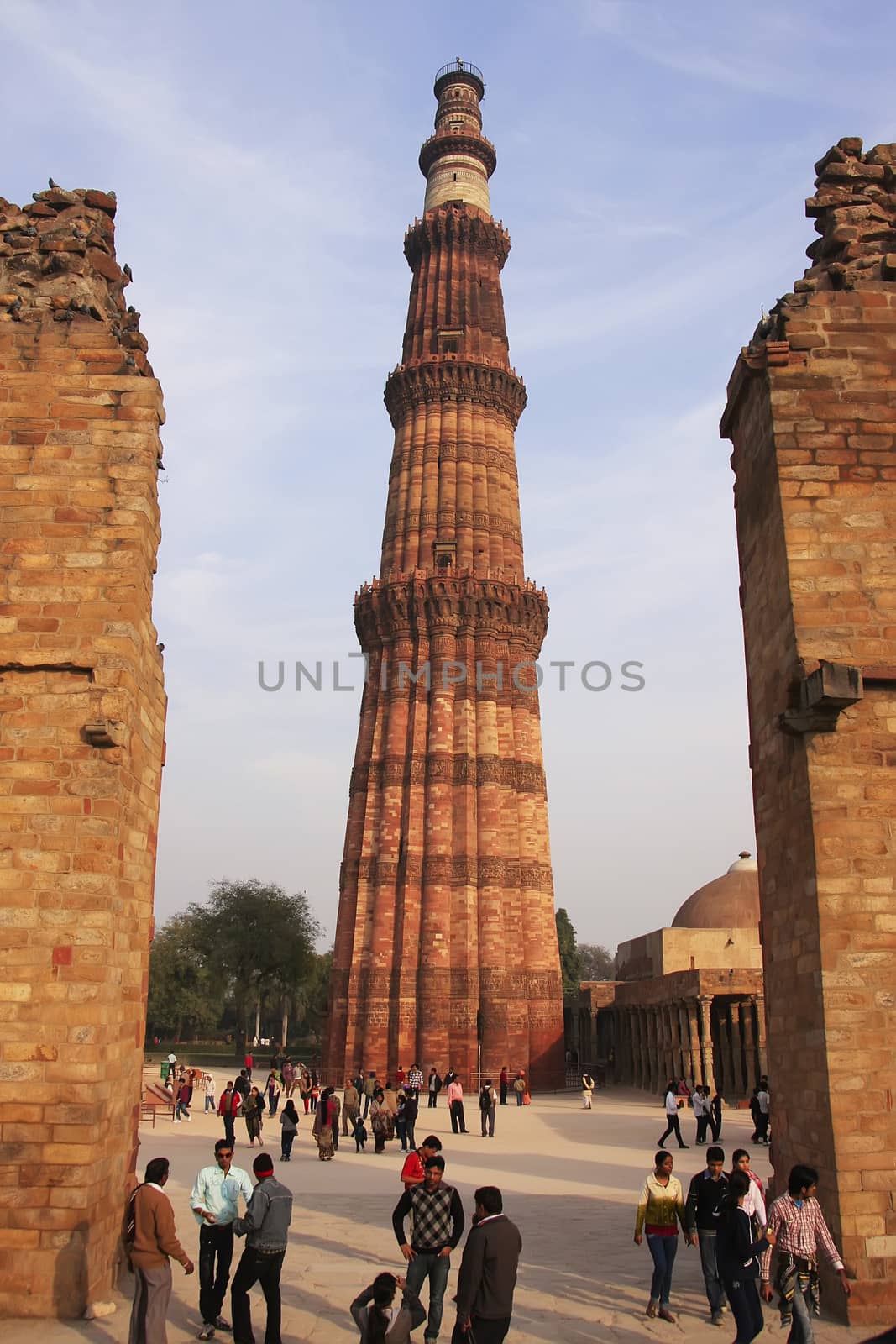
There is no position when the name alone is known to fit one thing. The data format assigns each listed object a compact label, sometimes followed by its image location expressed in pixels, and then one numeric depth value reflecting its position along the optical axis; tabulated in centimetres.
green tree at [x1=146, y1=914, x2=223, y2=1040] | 5084
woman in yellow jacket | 717
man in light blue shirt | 690
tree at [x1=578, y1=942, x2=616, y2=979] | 10200
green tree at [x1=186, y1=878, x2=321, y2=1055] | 4706
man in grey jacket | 634
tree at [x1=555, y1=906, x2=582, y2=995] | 5916
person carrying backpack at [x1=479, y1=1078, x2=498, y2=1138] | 1875
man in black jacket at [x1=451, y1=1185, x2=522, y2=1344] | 542
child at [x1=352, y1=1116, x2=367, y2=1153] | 1692
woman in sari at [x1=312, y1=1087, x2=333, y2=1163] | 1546
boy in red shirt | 661
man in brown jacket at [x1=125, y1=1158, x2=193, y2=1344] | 607
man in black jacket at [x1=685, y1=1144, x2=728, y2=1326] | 734
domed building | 2433
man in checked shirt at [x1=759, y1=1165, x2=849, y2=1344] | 599
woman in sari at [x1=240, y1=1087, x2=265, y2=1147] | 1670
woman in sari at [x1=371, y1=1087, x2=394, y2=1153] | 1680
